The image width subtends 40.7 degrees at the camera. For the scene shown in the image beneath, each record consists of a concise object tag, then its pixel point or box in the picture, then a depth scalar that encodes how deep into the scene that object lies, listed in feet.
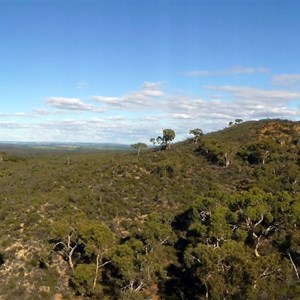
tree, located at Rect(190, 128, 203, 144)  349.20
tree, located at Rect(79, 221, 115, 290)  147.35
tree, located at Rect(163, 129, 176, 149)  331.77
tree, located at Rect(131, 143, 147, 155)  350.84
